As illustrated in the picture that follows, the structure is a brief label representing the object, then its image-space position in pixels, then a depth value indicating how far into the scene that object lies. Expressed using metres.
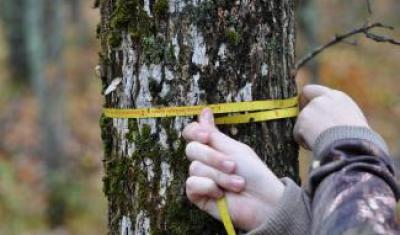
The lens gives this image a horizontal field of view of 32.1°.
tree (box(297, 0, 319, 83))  8.01
